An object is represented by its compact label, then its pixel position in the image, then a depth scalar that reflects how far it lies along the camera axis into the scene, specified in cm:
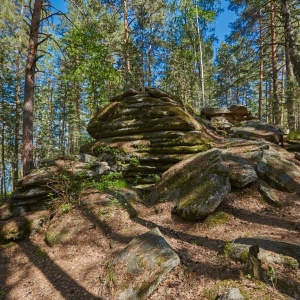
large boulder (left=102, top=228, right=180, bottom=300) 376
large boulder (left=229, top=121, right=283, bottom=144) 1117
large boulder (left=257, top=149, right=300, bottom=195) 643
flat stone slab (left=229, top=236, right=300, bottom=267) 354
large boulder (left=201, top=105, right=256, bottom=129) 1669
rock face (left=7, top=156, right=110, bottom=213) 739
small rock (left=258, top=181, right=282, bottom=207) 599
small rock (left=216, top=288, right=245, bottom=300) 296
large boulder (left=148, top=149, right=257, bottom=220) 584
